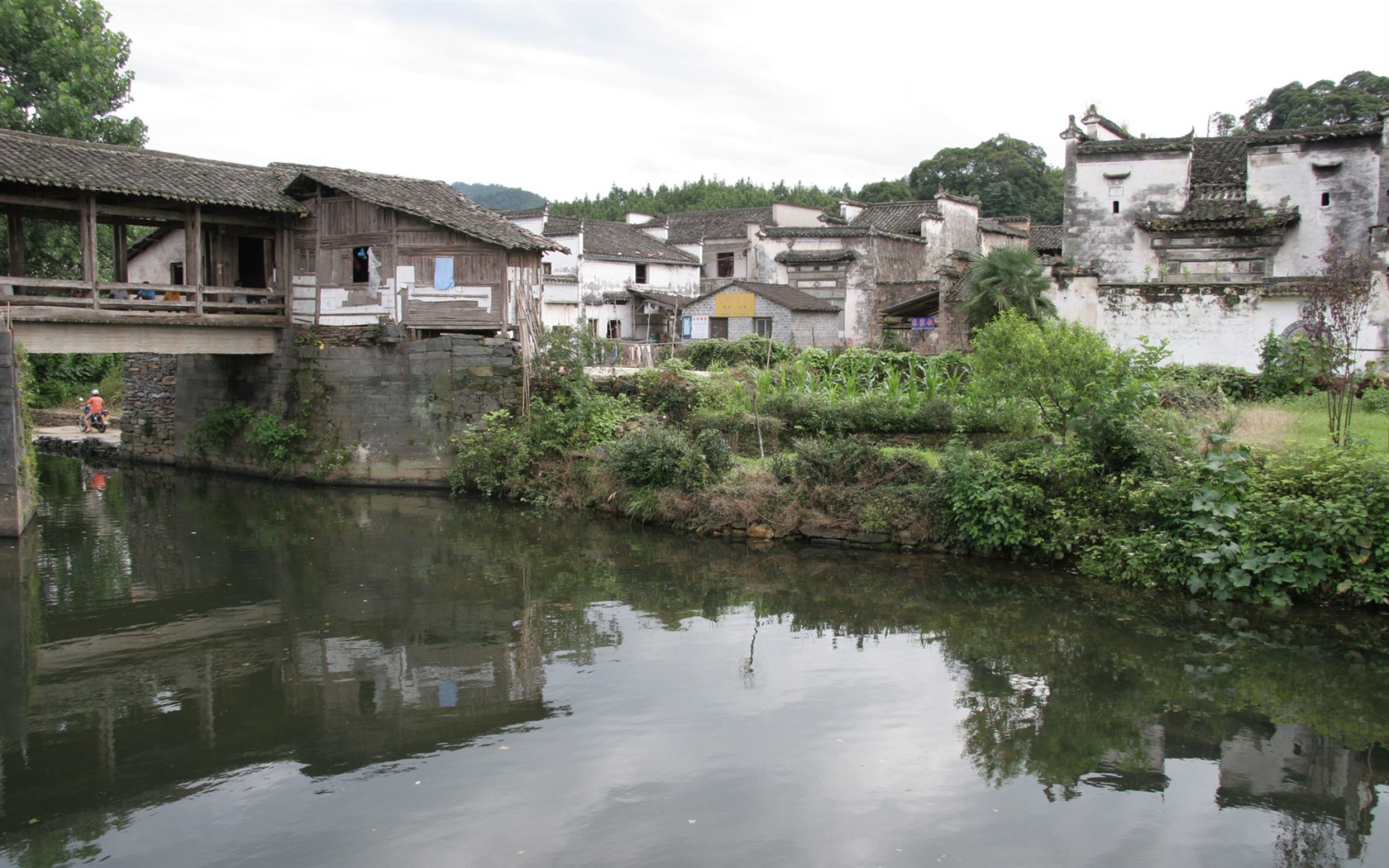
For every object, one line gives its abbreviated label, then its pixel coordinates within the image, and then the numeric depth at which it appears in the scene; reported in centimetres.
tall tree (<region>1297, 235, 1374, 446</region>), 1359
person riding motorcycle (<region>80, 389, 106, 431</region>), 2642
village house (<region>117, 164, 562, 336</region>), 1884
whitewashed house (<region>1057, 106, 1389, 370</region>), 2327
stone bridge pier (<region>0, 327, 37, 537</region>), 1358
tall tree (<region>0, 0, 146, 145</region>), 2552
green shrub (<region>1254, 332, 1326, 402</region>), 1559
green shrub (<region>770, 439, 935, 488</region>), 1376
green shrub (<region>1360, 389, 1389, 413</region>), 1442
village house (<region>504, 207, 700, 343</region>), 3681
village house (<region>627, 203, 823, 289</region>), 4106
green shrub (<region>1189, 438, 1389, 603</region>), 1033
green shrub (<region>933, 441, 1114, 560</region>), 1233
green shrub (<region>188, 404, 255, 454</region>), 2055
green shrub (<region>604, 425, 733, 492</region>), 1514
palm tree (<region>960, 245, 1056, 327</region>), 2530
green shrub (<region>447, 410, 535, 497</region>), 1752
